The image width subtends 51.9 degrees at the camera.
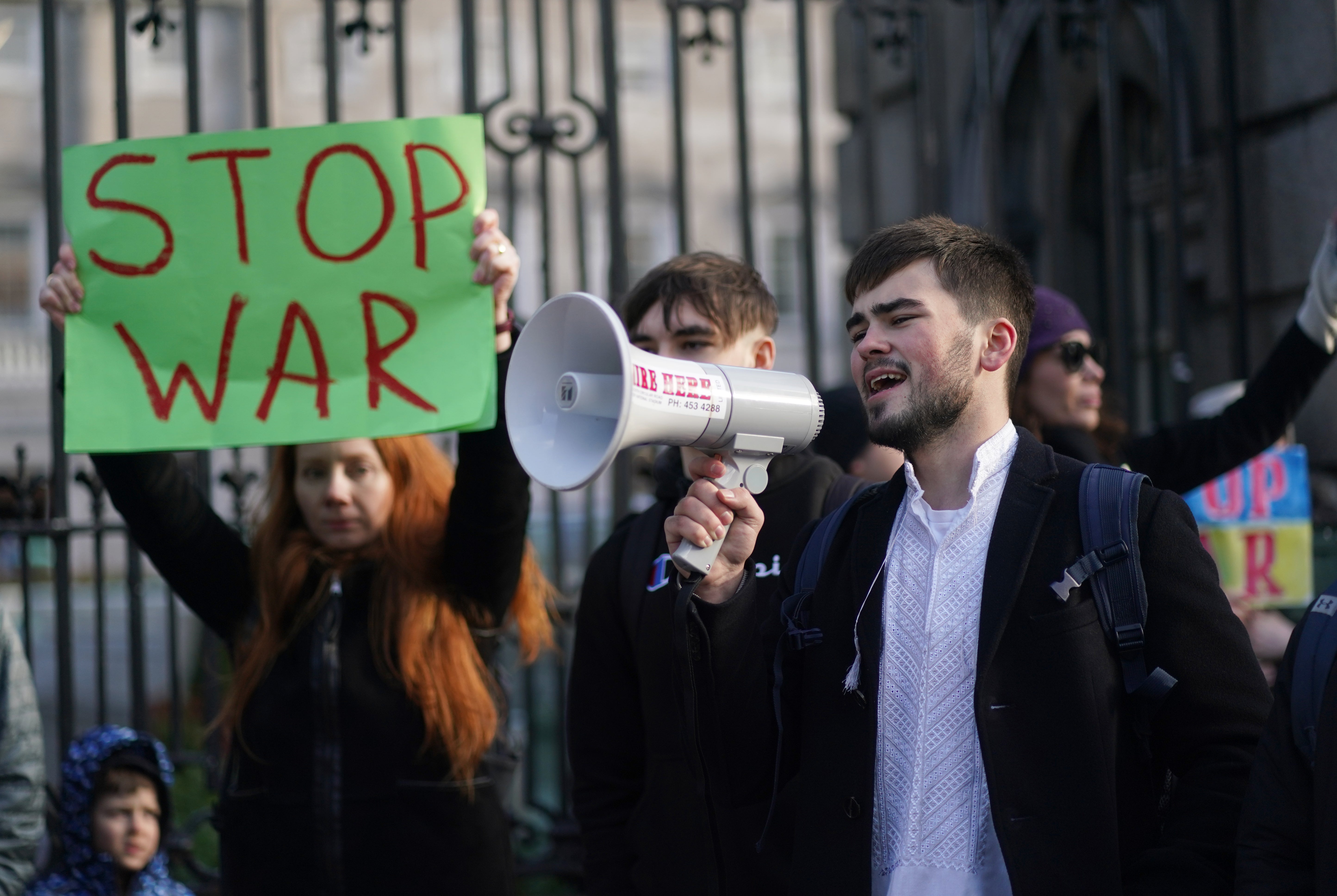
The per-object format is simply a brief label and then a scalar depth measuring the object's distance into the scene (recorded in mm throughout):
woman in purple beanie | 3719
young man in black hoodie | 2811
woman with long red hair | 3070
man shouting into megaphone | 2051
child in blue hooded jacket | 3680
